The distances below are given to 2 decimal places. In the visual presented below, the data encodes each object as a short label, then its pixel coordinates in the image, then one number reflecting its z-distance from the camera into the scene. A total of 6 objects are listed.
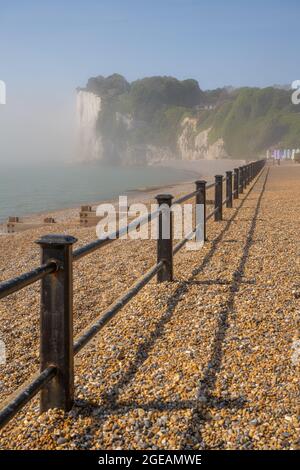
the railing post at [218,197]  11.38
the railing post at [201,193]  9.06
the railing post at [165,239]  5.96
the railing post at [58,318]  2.99
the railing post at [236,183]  16.69
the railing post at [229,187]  14.42
